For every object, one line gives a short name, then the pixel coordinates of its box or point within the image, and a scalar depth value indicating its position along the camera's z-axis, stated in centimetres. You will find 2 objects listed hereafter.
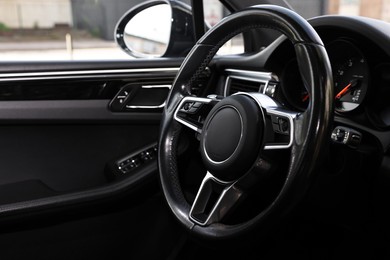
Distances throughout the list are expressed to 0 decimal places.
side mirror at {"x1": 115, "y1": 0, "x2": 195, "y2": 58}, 196
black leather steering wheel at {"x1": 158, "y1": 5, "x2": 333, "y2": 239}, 90
